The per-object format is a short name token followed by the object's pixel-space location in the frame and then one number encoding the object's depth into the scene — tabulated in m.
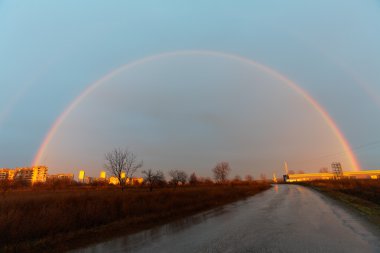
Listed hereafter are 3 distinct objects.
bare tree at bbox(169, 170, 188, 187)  90.09
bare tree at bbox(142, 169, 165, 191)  62.44
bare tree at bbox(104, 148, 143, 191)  31.80
